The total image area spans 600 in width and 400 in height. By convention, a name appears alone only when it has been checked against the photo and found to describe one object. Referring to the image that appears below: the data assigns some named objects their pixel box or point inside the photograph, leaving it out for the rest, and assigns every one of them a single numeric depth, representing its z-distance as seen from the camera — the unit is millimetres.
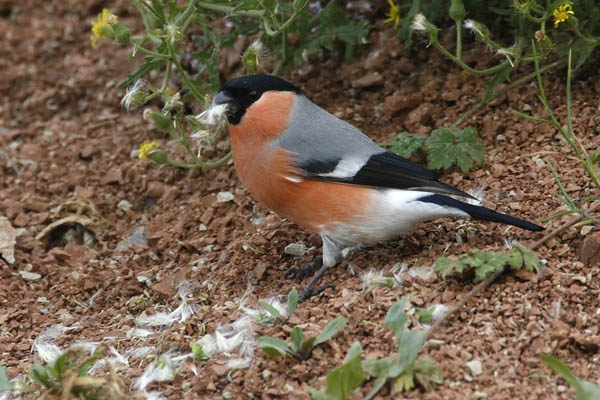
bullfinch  7988
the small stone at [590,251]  7289
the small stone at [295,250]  8977
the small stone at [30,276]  9258
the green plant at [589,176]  7398
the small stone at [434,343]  6508
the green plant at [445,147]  9094
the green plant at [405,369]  6000
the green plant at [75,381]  6145
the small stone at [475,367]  6211
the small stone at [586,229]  7574
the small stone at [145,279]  8984
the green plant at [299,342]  6441
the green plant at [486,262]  6969
